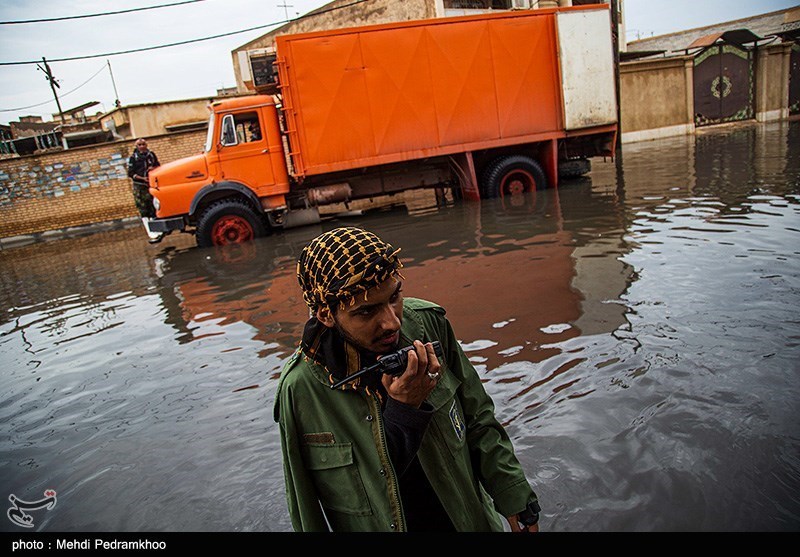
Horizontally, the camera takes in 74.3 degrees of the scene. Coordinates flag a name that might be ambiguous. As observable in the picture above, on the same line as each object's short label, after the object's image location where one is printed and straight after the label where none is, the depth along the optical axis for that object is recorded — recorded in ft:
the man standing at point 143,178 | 33.91
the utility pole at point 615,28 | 43.60
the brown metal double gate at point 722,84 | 75.82
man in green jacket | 4.55
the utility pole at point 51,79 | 91.03
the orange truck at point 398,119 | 32.83
